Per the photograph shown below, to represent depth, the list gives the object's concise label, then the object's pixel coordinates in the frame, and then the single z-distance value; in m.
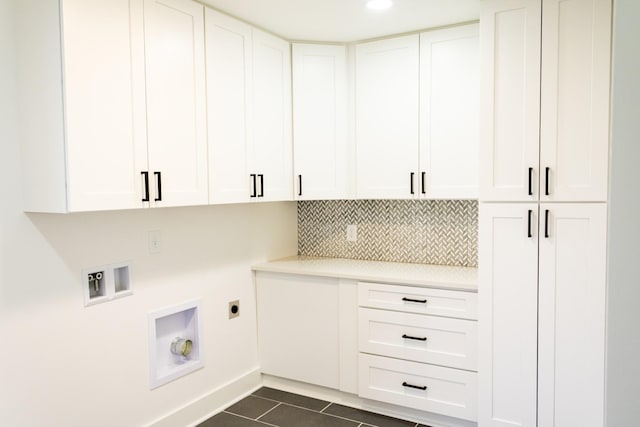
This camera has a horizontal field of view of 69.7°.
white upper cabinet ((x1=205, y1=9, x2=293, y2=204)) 2.55
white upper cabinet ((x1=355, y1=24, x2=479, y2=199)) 2.79
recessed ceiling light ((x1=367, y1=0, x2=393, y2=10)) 2.45
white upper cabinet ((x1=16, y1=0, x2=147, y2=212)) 1.82
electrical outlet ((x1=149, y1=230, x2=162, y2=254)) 2.54
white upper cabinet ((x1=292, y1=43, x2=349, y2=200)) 3.12
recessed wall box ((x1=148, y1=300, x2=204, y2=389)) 2.53
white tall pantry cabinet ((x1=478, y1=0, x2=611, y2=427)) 2.17
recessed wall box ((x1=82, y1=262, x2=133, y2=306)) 2.20
